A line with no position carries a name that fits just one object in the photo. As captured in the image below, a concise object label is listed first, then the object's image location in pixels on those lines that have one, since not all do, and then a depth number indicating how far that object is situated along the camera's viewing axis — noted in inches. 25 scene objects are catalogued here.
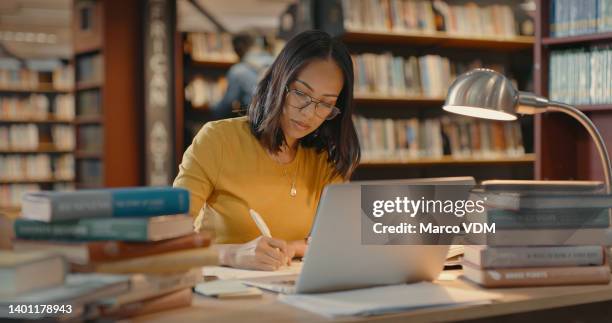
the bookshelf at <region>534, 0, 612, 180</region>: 117.7
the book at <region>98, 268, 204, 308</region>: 40.9
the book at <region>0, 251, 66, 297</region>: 37.4
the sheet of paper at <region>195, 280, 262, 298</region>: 49.4
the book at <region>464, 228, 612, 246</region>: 53.4
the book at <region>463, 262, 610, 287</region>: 52.7
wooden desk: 43.2
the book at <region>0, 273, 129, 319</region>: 36.9
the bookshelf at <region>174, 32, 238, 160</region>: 208.2
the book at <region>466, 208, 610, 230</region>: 53.6
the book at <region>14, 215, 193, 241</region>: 42.9
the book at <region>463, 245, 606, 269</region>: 52.8
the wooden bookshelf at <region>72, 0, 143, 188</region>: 210.7
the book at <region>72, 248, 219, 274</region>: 42.1
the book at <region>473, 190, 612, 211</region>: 53.4
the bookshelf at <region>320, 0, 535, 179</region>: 156.6
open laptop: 46.9
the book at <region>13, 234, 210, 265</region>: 41.9
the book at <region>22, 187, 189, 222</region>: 42.3
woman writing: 74.3
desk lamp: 58.7
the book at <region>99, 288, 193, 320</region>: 40.5
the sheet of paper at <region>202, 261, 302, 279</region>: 58.1
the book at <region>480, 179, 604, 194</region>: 55.2
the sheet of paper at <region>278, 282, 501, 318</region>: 43.8
